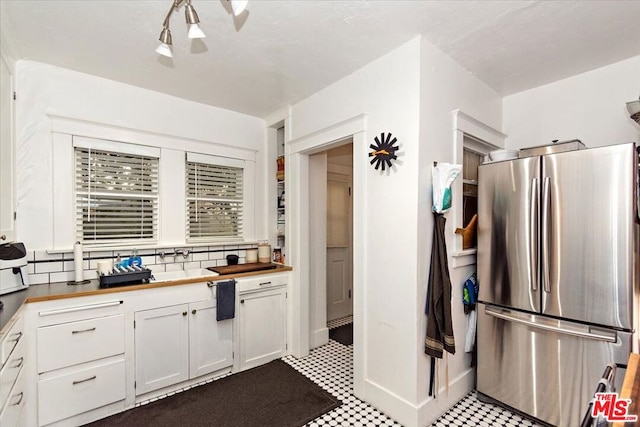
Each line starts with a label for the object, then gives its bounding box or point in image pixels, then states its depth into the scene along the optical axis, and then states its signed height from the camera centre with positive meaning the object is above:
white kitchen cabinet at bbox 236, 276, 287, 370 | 2.88 -1.05
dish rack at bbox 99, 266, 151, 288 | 2.30 -0.48
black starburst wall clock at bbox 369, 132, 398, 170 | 2.16 +0.47
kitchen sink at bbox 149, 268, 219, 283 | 2.60 -0.54
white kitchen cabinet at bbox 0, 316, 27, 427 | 1.46 -0.83
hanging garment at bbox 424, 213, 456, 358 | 2.03 -0.63
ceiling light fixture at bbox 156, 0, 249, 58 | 1.32 +0.93
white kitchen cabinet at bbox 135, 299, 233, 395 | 2.37 -1.08
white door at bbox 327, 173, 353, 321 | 4.21 -0.45
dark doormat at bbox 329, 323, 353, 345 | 3.52 -1.47
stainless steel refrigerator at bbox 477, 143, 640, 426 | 1.79 -0.41
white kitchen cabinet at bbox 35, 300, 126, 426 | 1.99 -1.00
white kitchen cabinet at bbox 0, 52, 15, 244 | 1.97 +0.42
